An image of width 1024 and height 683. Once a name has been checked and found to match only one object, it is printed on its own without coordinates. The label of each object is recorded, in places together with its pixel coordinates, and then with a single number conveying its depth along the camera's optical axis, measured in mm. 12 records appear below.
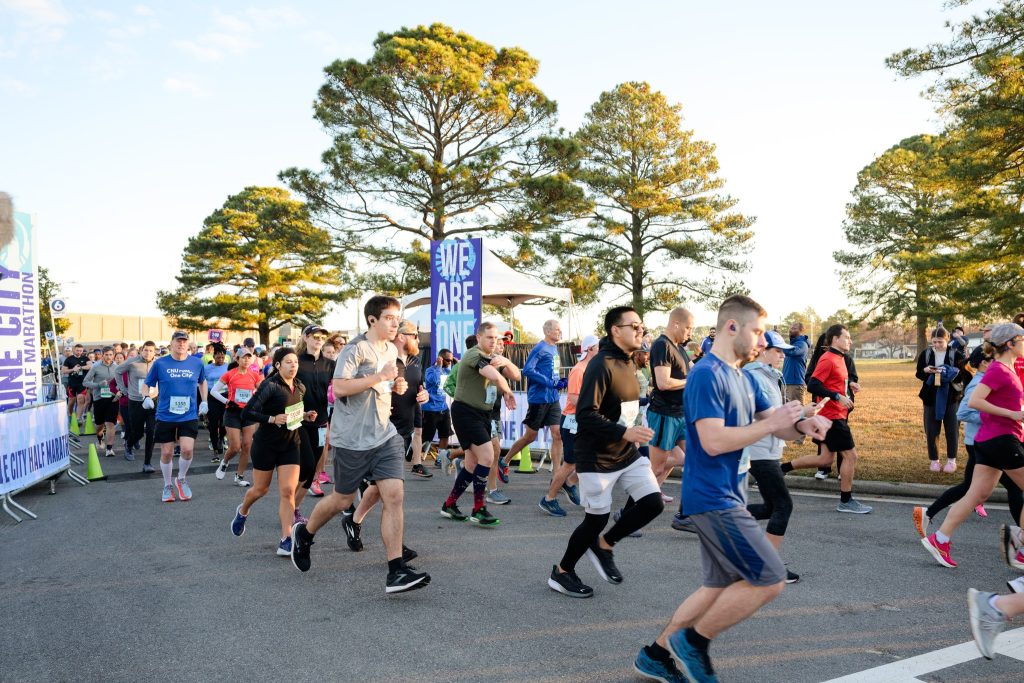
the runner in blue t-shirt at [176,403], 9367
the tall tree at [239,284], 43531
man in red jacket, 7348
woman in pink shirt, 5328
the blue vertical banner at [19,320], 10898
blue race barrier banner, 8703
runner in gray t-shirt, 5168
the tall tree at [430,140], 27172
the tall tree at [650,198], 32625
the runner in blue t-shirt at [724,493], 3260
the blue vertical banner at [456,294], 12930
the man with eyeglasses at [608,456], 4996
